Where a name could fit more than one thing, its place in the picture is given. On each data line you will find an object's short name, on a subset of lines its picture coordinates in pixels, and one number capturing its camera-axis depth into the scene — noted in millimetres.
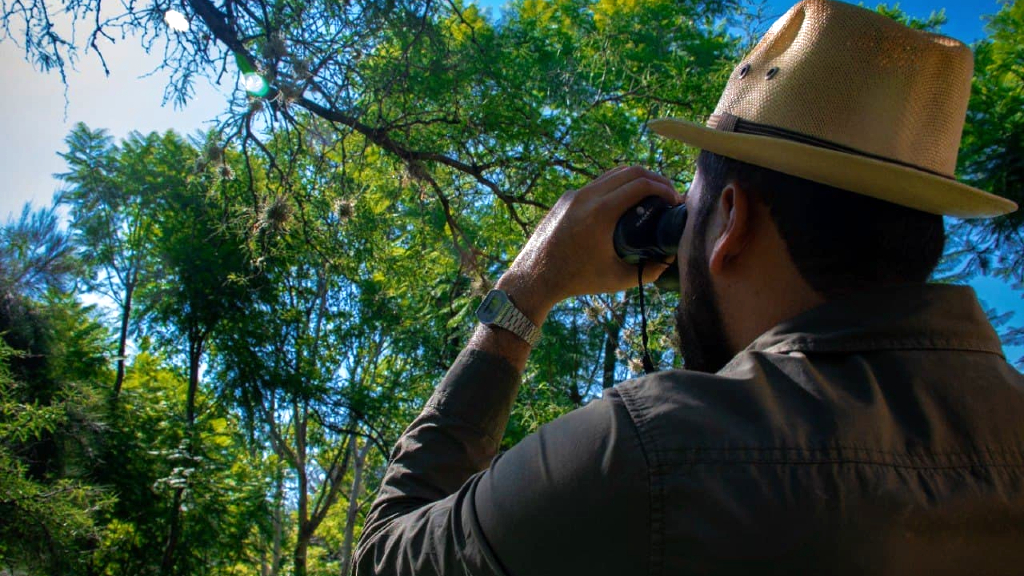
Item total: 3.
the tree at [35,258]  6828
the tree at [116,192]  7727
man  699
